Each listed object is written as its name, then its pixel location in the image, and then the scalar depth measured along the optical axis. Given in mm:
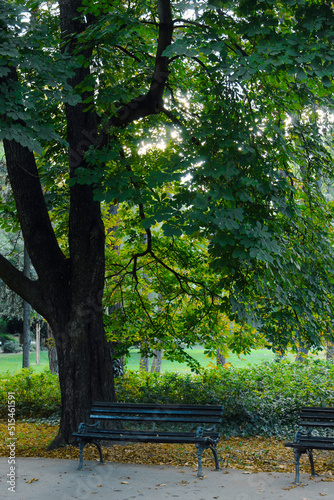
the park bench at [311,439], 5264
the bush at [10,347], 34875
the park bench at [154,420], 5551
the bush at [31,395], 10719
